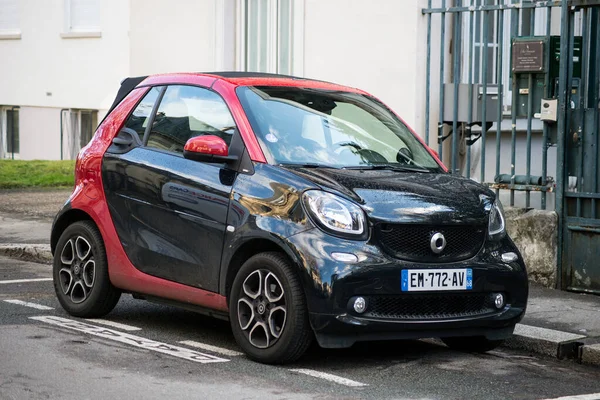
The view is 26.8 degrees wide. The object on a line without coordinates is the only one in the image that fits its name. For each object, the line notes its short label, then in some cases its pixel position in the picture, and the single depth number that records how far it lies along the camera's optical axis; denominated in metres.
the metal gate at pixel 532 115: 10.52
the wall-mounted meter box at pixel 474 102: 11.39
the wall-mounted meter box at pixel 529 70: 10.74
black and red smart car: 7.08
